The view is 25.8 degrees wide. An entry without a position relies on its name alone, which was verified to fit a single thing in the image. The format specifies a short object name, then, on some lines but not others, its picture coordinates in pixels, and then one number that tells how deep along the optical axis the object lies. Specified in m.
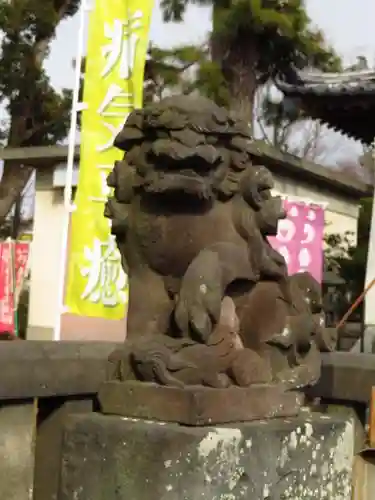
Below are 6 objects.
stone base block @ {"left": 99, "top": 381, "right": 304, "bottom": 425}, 2.10
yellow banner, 6.55
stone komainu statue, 2.24
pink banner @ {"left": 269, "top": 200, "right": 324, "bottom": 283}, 7.93
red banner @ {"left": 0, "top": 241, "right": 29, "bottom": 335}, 9.25
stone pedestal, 2.05
